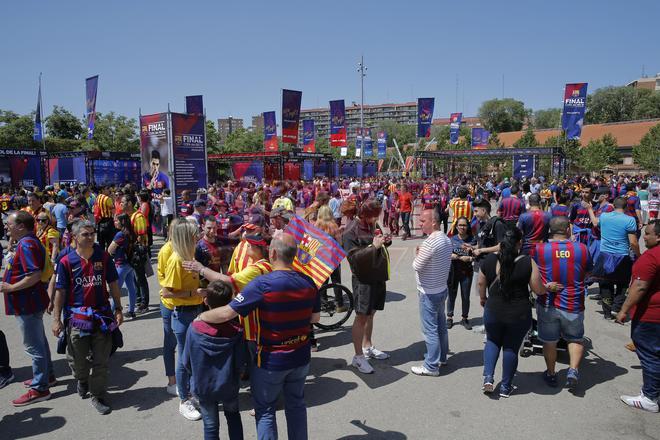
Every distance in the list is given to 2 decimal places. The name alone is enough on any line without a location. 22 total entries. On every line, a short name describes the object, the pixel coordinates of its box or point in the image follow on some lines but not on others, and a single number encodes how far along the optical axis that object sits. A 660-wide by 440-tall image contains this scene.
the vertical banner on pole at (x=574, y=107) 24.50
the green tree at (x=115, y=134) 46.06
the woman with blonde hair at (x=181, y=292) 3.81
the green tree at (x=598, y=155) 47.44
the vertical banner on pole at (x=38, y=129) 27.42
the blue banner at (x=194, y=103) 20.38
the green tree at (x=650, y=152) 40.34
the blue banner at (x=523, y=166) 32.06
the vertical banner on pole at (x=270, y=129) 31.81
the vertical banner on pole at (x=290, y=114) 22.95
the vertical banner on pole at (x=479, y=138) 42.81
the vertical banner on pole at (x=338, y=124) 27.91
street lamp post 32.50
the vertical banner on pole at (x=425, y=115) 29.61
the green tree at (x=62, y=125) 52.03
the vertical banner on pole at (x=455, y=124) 38.76
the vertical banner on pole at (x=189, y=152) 12.82
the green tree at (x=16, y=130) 40.84
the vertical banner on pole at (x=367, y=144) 41.69
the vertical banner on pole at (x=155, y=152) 12.87
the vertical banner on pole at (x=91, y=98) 22.41
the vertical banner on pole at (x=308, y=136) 36.44
